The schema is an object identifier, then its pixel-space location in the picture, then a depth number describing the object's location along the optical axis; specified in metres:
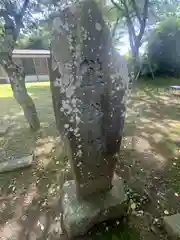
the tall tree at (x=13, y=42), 3.36
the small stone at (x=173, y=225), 1.64
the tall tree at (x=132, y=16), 7.59
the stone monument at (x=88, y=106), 1.19
